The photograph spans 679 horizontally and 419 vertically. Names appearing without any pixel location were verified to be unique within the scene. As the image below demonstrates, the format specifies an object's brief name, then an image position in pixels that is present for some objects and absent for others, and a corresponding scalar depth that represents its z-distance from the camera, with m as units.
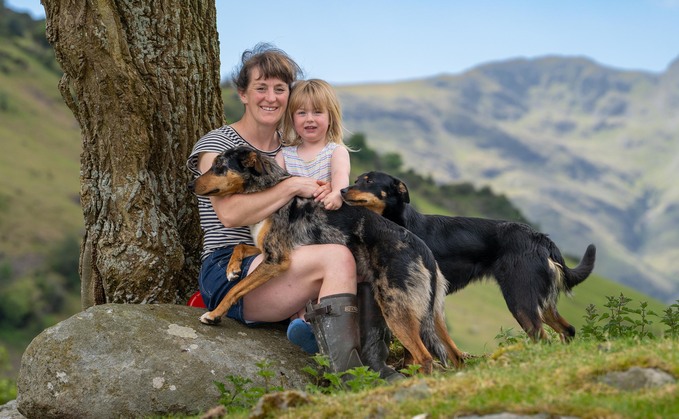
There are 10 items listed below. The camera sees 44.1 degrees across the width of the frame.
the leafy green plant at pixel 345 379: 5.89
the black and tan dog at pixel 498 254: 7.47
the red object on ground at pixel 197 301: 7.85
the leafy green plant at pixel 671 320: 7.26
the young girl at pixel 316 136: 7.29
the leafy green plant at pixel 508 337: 7.31
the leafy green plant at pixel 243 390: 6.12
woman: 6.62
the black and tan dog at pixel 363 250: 6.52
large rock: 6.53
